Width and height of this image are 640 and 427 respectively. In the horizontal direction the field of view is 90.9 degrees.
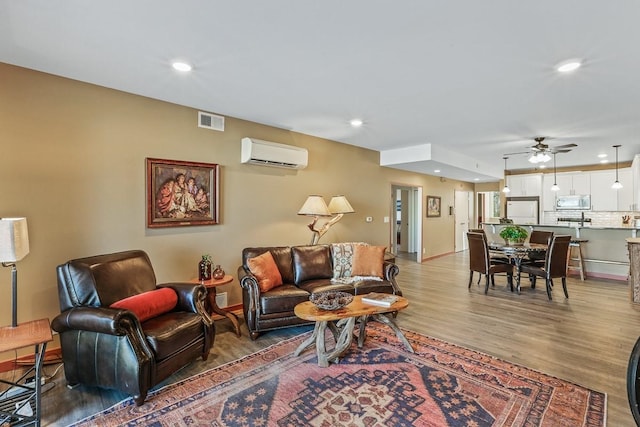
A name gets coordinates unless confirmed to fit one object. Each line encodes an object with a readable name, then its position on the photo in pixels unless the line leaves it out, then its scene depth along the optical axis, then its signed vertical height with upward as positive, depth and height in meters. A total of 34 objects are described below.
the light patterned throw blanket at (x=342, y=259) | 4.16 -0.65
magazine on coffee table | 2.87 -0.83
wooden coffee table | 2.65 -1.02
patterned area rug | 2.02 -1.33
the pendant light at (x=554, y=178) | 8.28 +0.88
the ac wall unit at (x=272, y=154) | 4.10 +0.78
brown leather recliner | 2.17 -0.92
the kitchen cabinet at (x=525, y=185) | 8.58 +0.74
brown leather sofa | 3.26 -0.87
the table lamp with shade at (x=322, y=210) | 4.34 +0.01
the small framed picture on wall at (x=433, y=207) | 8.07 +0.11
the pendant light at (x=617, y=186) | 6.71 +0.55
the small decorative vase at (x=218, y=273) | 3.54 -0.71
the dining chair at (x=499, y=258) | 5.50 -0.85
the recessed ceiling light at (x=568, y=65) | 2.51 +1.20
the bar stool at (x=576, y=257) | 5.98 -0.90
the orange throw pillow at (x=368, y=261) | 4.08 -0.65
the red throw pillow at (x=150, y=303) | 2.46 -0.76
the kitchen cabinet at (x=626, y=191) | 7.26 +0.49
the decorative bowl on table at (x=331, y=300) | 2.73 -0.79
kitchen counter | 5.83 -0.72
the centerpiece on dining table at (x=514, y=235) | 5.35 -0.40
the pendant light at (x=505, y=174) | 7.12 +1.04
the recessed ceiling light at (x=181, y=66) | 2.61 +1.22
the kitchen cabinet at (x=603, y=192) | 7.57 +0.48
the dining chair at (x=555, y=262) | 4.71 -0.78
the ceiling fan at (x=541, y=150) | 4.96 +0.97
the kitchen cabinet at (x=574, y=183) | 7.95 +0.72
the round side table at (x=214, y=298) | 3.41 -0.97
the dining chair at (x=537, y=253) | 5.27 -0.71
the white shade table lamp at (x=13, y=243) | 2.17 -0.23
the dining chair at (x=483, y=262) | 5.09 -0.84
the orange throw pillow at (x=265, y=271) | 3.43 -0.68
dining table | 5.04 -0.63
